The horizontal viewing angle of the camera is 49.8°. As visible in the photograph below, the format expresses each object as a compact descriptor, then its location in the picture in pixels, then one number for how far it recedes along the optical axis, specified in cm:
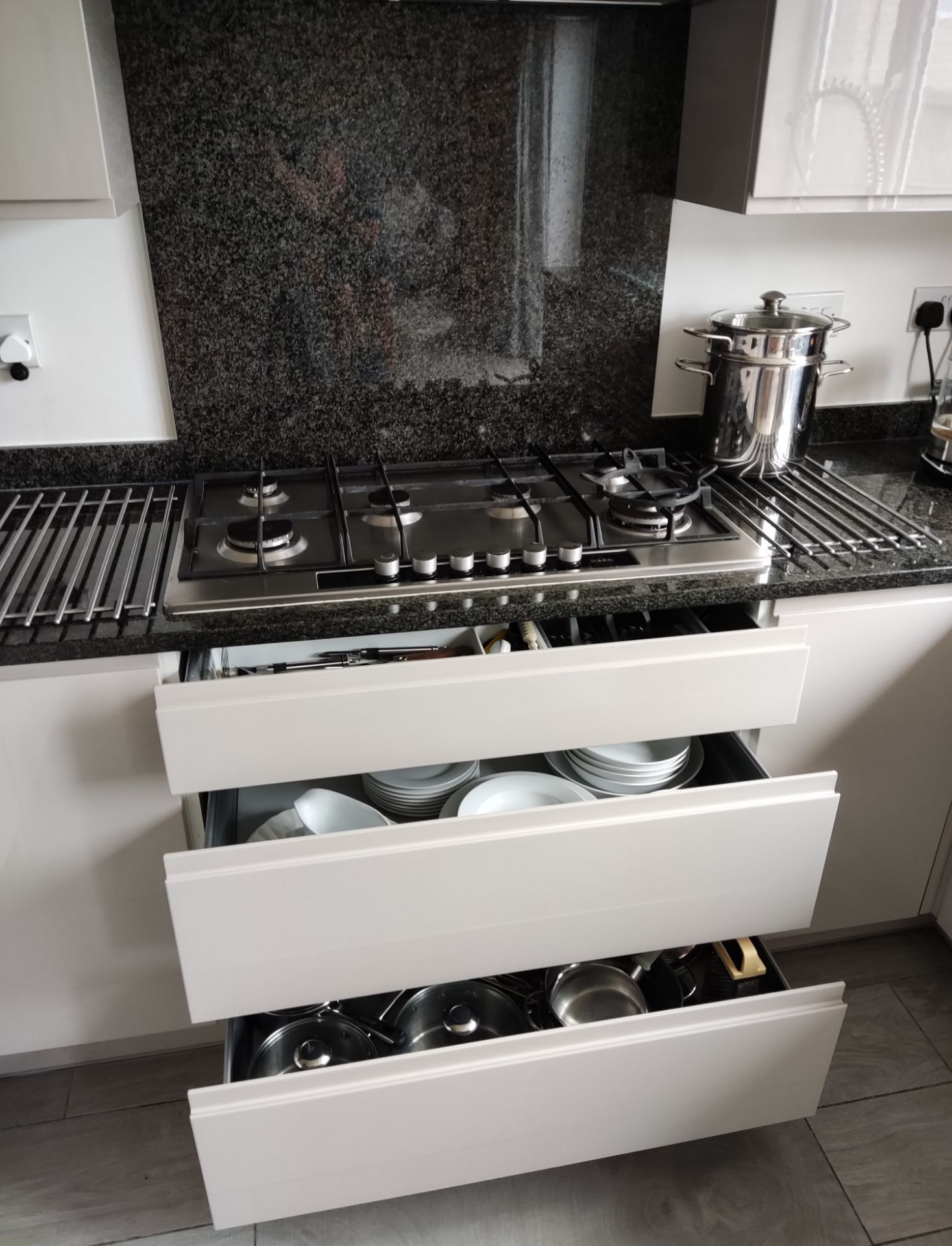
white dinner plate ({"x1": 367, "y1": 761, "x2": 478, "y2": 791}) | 147
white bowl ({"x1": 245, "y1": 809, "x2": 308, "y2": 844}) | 141
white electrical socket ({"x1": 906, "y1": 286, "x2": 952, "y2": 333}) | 182
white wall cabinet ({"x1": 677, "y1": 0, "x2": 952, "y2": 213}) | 132
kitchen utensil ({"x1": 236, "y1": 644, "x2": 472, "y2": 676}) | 146
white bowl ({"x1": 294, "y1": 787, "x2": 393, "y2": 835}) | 142
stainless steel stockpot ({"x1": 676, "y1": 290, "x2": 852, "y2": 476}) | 158
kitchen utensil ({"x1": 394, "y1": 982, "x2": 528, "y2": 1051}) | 145
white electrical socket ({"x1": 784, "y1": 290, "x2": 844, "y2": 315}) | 177
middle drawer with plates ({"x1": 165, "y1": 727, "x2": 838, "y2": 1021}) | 119
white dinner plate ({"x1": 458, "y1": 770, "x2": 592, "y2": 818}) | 148
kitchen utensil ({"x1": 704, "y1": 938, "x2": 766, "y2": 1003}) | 141
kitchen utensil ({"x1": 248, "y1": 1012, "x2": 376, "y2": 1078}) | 141
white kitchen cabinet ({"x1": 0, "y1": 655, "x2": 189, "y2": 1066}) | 128
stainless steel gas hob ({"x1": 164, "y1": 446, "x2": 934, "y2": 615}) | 136
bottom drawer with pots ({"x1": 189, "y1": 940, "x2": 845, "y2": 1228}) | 120
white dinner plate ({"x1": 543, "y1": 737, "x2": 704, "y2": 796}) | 149
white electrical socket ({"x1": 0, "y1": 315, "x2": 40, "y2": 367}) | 154
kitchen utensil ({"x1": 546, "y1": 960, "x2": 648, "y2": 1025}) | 148
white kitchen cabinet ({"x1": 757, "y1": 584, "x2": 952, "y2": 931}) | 147
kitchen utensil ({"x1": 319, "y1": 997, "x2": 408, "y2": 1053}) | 141
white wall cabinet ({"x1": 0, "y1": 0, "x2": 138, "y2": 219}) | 116
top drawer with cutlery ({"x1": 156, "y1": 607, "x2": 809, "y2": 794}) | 122
